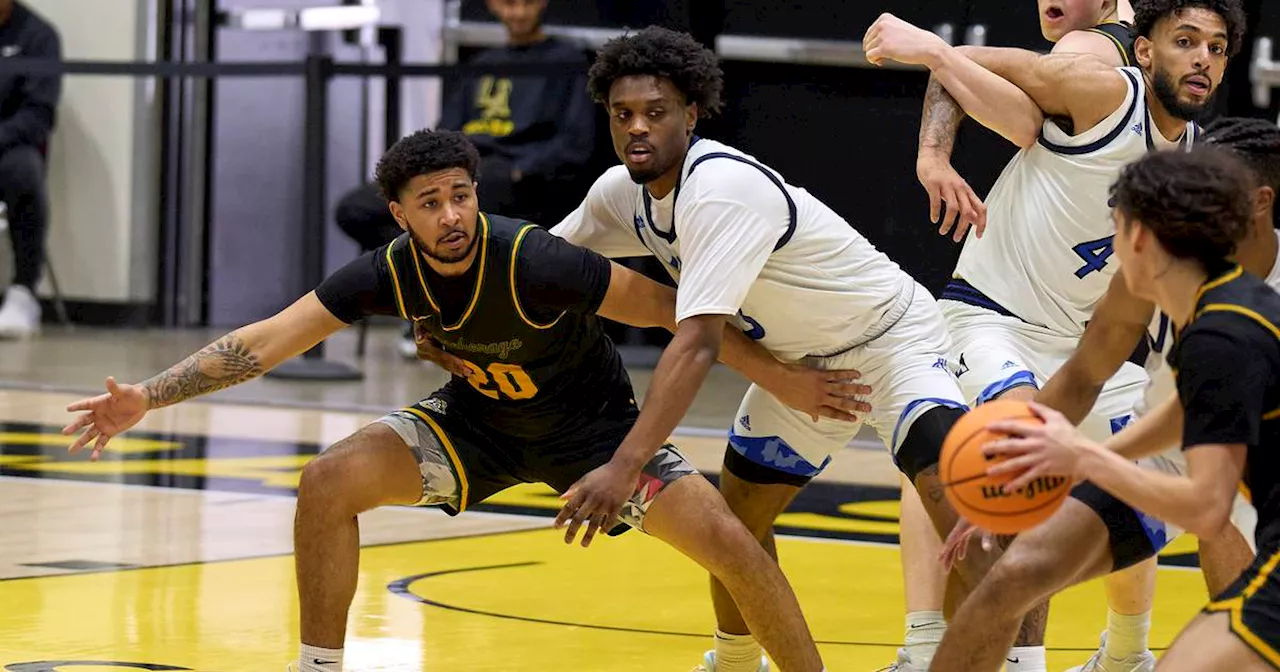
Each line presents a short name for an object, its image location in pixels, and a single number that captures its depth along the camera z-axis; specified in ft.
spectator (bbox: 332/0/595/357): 65.20
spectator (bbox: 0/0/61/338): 75.73
